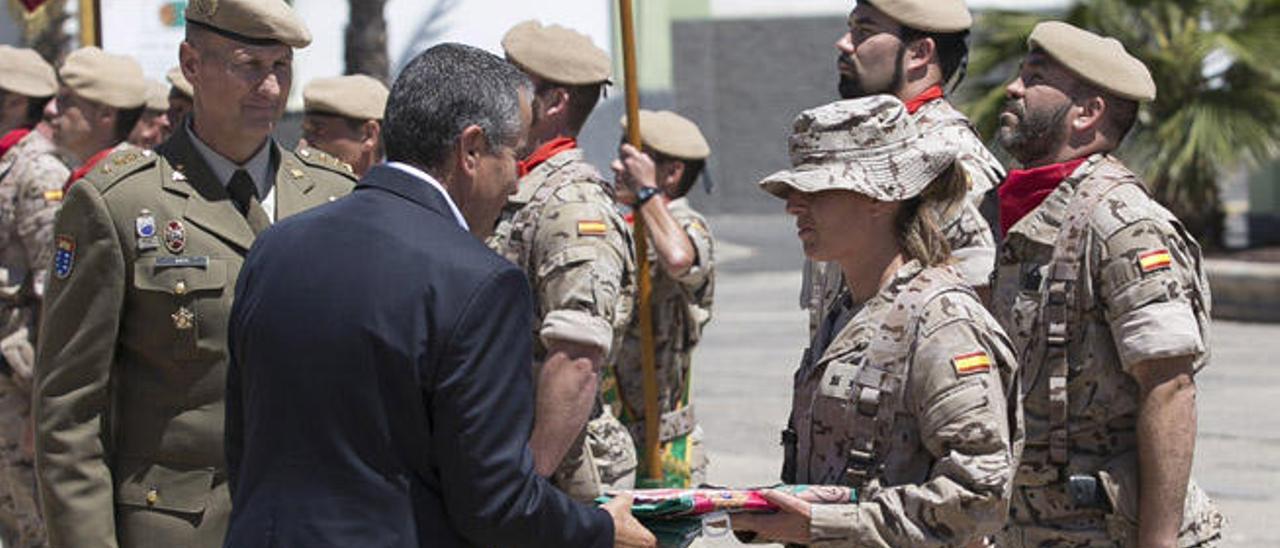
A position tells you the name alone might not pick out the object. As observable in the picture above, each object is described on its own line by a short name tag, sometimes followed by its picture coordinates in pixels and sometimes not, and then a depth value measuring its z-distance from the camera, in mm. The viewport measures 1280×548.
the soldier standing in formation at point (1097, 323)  7818
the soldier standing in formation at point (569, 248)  8541
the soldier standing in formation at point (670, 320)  10715
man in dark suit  5457
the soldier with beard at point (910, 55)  9071
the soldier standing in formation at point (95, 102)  13020
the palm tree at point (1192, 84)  33416
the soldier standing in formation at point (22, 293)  12173
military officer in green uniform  7096
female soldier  6273
